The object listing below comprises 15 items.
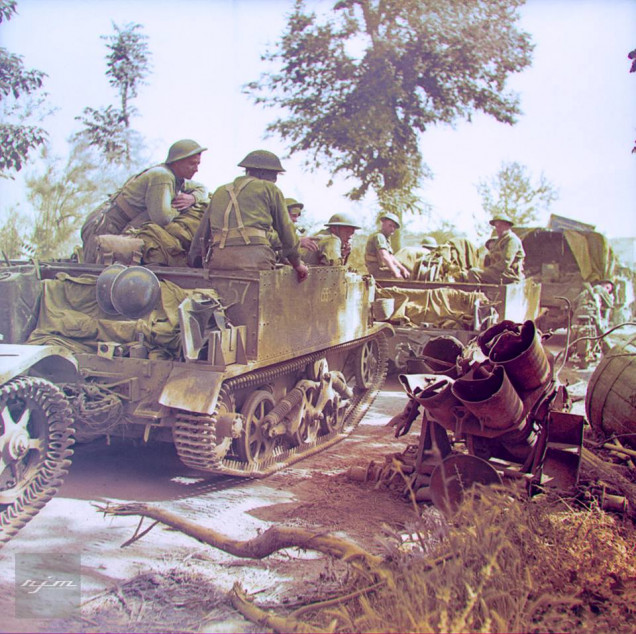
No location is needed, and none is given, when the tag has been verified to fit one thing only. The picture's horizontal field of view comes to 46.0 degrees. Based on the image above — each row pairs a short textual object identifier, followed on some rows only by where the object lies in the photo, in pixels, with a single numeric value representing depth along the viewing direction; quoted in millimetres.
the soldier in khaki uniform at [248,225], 6328
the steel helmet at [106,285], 5645
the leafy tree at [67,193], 20719
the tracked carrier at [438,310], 10633
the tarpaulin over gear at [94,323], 5829
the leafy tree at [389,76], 21312
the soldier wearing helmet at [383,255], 11867
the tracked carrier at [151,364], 4586
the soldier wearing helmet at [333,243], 8312
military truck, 14930
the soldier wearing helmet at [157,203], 6965
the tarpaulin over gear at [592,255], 14859
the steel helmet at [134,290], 5570
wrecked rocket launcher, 4422
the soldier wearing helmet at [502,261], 11875
